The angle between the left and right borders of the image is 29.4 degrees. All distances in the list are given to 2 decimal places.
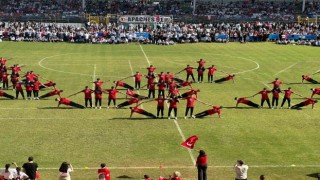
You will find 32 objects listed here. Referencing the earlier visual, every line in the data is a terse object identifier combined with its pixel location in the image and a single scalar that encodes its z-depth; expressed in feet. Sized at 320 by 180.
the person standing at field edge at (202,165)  64.39
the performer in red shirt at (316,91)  113.40
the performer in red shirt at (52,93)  112.47
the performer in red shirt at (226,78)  135.23
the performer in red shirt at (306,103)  106.11
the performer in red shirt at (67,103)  104.73
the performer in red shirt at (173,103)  95.09
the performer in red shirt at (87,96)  103.50
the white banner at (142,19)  236.63
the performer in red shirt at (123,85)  120.67
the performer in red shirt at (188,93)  105.29
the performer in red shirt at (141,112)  97.55
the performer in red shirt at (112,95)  104.99
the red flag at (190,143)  67.05
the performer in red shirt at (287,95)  105.21
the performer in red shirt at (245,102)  107.55
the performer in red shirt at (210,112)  98.22
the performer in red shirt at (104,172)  60.13
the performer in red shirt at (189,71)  130.52
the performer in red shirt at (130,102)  104.32
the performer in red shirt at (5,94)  111.86
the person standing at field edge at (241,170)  61.16
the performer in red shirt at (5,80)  122.13
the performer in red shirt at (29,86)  112.16
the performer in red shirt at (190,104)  96.43
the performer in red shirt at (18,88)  111.55
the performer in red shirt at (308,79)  132.77
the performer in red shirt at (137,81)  121.19
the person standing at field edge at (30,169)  60.18
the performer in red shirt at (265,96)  105.77
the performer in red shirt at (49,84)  119.09
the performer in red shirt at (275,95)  106.32
